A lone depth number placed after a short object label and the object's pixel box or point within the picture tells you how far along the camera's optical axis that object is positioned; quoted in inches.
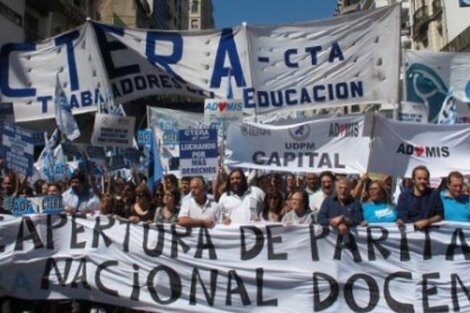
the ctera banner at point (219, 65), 305.3
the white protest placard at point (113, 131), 350.3
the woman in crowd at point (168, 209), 262.1
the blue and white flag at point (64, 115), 325.1
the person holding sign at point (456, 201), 254.8
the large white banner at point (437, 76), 388.8
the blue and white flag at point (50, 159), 412.2
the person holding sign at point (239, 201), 262.7
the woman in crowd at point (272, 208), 272.4
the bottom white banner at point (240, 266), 236.5
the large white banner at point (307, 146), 286.0
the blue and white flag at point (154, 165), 389.0
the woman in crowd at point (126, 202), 289.9
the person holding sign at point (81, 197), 300.0
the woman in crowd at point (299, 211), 252.8
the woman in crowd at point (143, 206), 272.4
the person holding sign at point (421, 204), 243.6
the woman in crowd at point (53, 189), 301.2
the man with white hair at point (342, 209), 241.4
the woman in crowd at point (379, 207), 249.9
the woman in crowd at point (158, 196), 287.0
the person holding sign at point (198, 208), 253.8
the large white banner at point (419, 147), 281.0
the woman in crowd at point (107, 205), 284.5
